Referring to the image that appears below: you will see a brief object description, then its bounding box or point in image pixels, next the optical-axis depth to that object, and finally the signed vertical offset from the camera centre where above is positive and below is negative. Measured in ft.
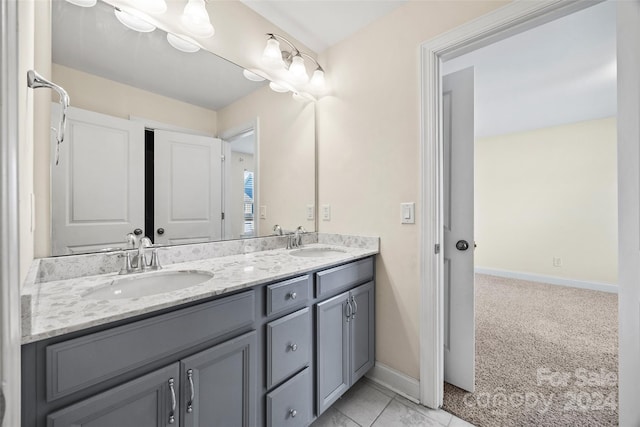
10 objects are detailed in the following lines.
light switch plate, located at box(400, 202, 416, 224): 5.01 +0.00
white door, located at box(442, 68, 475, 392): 5.08 -0.30
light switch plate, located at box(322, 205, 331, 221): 6.43 +0.02
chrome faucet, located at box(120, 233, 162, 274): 3.66 -0.66
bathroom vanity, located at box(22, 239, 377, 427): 2.06 -1.49
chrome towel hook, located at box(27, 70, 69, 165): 2.46 +1.24
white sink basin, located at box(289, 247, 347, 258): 5.67 -0.85
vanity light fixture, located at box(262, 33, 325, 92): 5.49 +3.36
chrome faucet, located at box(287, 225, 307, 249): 6.03 -0.62
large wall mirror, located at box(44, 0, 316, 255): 3.52 +1.20
